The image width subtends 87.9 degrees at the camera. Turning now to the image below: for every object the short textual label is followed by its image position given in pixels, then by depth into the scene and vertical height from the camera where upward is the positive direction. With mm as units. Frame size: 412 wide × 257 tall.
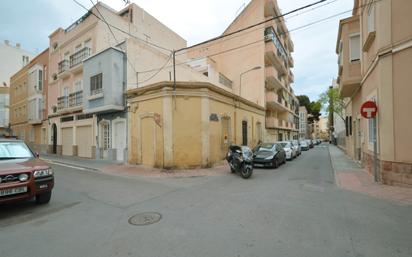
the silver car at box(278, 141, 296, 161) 16539 -1601
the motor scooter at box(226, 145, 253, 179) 9148 -1343
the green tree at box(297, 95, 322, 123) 65125 +8147
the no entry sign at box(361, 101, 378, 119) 7633 +703
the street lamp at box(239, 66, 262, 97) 23281 +5105
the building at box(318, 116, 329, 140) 96781 +153
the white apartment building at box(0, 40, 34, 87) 35844 +12792
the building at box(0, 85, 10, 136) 33500 +4341
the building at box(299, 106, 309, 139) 63125 +2837
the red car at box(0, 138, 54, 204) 4582 -1001
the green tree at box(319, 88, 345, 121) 30572 +4446
